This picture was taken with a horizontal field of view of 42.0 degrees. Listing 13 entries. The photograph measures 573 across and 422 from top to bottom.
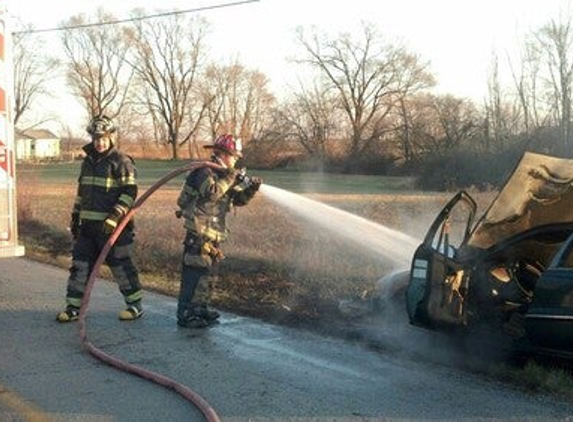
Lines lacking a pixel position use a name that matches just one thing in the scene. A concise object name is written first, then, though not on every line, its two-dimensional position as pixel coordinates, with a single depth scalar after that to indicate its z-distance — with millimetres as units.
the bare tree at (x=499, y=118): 45031
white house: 108838
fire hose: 4590
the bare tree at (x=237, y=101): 77688
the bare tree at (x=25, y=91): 77012
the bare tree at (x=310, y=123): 70688
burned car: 5508
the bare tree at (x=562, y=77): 41562
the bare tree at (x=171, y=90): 92125
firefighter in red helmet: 6684
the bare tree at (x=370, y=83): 75375
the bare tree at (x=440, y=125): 51000
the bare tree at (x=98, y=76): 85250
